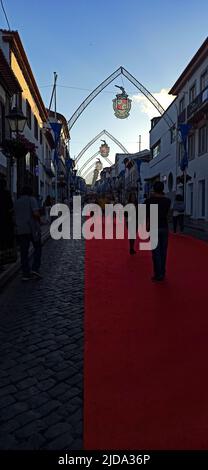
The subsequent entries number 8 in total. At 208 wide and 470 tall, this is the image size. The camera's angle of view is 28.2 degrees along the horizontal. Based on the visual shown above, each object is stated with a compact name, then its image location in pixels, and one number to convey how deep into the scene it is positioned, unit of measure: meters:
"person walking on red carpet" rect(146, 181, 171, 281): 7.33
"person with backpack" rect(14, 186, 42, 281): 7.71
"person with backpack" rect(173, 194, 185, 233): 16.03
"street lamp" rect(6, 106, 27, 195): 11.43
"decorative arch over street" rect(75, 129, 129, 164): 59.04
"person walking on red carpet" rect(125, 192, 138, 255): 10.94
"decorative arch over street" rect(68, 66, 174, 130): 30.56
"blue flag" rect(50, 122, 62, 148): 24.48
